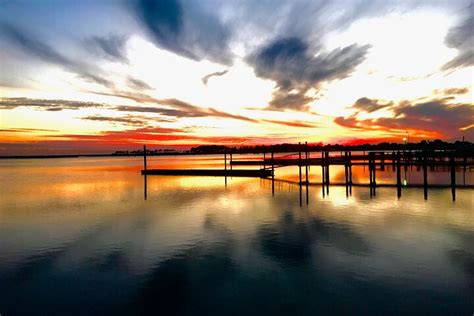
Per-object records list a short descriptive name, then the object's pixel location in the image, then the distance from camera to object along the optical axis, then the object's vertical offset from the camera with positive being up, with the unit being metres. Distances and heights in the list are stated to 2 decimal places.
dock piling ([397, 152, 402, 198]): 33.22 -2.01
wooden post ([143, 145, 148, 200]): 41.21 -3.41
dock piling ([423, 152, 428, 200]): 30.92 -2.94
